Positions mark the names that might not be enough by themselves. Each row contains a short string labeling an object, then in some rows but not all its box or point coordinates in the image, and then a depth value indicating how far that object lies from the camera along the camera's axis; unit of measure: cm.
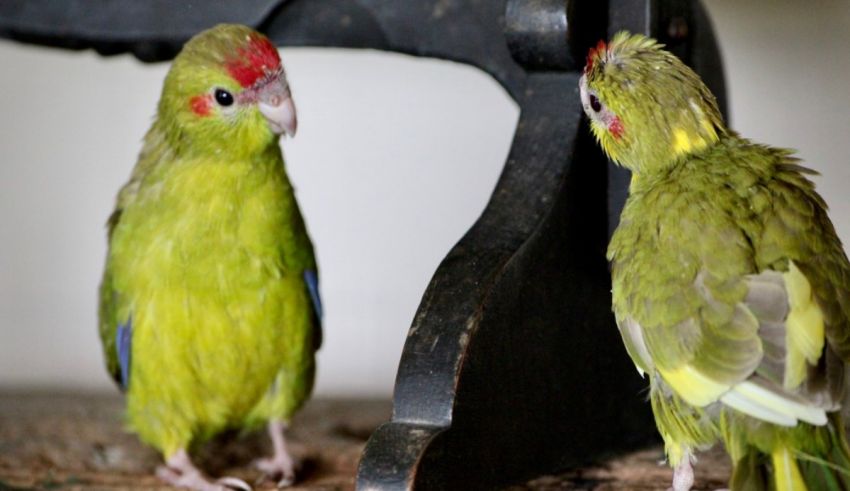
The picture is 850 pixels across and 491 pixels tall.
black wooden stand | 118
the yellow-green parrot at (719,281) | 115
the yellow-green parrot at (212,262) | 126
